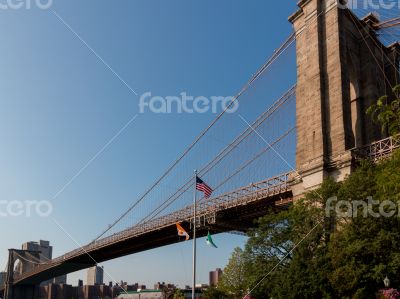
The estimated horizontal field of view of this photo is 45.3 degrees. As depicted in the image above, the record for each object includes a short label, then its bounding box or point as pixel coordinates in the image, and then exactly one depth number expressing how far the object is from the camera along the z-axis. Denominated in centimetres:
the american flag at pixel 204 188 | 3174
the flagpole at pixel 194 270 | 2717
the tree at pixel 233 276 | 4941
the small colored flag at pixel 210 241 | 3004
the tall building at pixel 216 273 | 18710
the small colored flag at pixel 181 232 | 3091
